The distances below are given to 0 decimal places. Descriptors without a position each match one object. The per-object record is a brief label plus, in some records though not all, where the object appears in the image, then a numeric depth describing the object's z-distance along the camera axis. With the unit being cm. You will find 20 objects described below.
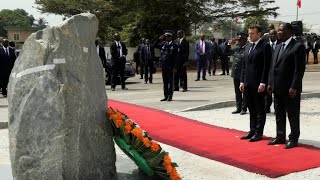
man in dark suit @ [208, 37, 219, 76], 2164
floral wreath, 432
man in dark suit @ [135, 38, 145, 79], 1885
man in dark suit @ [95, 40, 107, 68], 1454
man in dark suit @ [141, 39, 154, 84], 1750
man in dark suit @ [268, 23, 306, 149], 638
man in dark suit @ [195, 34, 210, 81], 1878
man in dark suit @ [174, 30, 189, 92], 1307
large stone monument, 384
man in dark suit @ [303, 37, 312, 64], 2749
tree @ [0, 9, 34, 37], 9856
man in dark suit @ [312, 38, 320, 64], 2833
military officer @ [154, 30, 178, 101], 1181
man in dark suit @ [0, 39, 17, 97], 1397
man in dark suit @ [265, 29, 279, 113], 952
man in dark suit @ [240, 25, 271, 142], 699
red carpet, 566
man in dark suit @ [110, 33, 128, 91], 1476
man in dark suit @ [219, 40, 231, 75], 2117
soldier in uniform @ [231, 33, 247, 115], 983
